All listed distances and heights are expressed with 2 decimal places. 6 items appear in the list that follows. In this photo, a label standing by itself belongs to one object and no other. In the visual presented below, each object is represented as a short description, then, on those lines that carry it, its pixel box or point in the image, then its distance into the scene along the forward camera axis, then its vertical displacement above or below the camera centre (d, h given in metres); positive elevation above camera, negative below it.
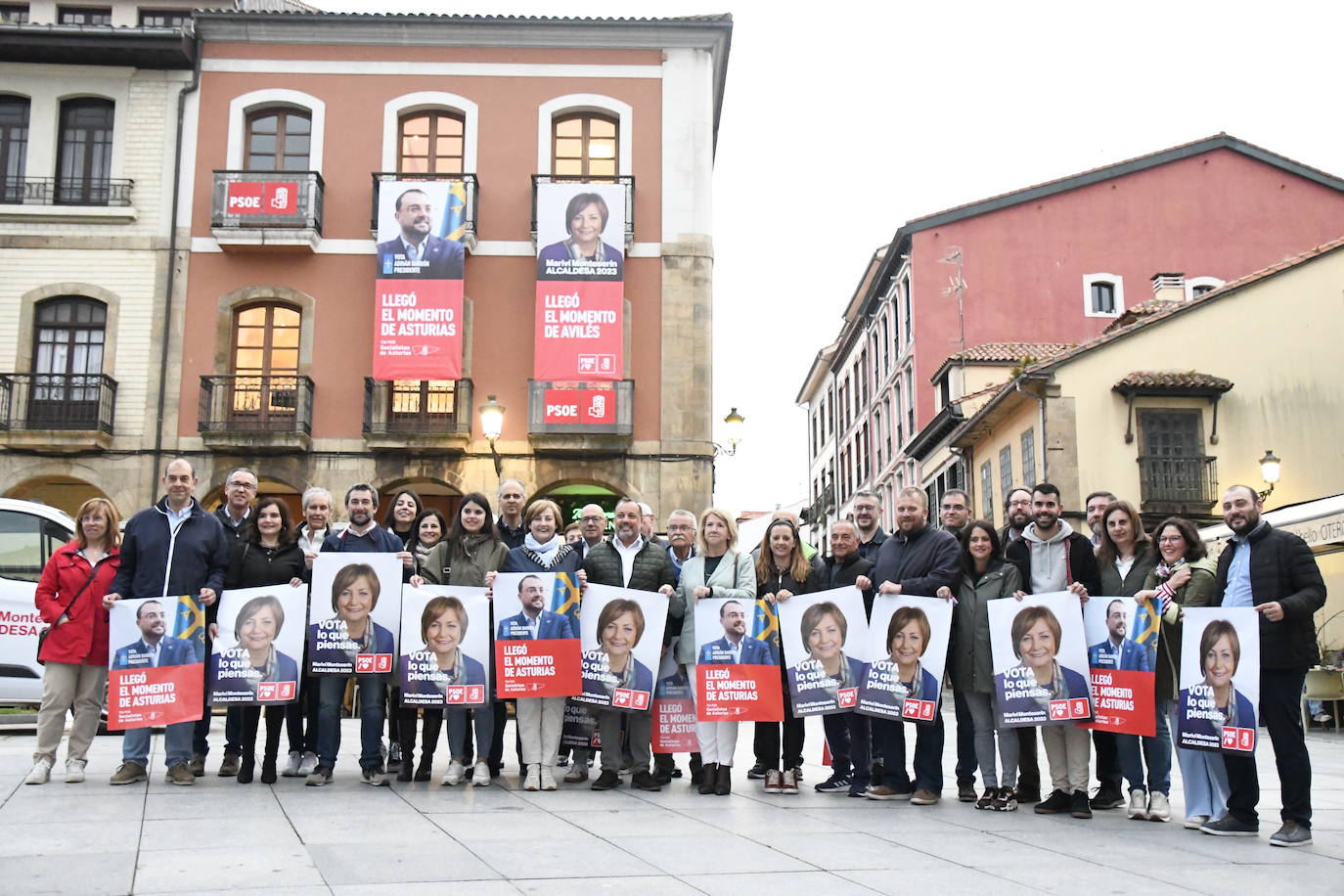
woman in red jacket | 8.55 -0.19
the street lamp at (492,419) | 20.94 +3.13
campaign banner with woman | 23.09 +5.95
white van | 13.27 +0.19
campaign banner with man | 22.95 +5.94
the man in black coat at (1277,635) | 7.14 -0.11
